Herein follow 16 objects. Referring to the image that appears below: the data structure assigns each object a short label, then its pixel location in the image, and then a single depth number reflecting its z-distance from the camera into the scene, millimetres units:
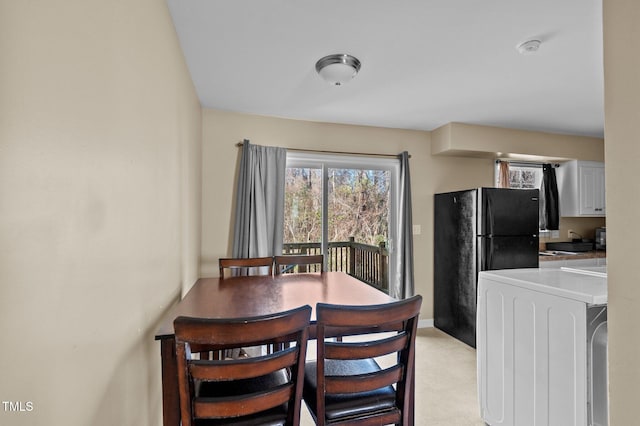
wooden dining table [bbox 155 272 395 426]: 1179
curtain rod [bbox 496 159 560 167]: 4234
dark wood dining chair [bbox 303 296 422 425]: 1121
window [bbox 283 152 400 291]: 3666
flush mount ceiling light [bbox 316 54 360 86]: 2195
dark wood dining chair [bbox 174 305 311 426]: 959
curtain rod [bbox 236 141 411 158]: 3594
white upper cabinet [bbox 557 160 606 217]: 4215
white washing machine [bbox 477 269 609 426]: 1433
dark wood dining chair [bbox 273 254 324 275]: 2689
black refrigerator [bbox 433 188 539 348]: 3264
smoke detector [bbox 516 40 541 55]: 1985
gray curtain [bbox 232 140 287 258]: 3273
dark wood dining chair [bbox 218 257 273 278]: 2574
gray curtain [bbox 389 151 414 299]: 3771
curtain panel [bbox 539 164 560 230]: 4230
